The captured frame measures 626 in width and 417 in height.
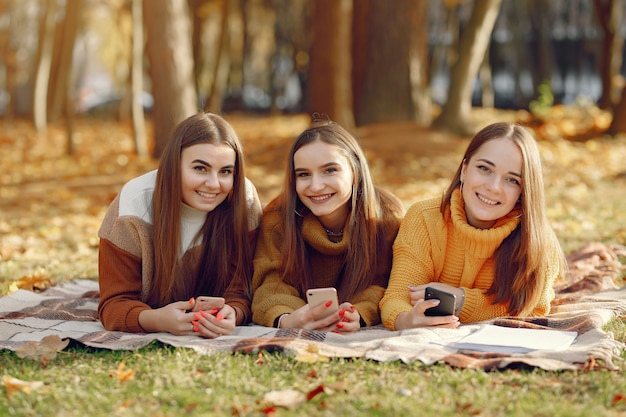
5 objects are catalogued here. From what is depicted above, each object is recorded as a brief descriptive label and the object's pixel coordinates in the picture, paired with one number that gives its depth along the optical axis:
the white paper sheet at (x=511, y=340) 3.62
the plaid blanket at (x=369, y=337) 3.45
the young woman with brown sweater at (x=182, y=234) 4.18
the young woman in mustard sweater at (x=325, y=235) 4.22
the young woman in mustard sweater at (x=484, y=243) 4.07
